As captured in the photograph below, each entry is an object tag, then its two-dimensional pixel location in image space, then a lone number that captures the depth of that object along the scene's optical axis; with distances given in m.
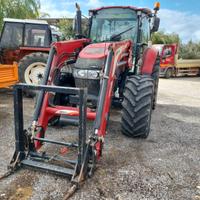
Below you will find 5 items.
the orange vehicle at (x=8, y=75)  4.19
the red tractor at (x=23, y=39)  5.98
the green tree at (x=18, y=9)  10.06
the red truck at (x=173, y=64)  12.56
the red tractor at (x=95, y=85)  2.44
